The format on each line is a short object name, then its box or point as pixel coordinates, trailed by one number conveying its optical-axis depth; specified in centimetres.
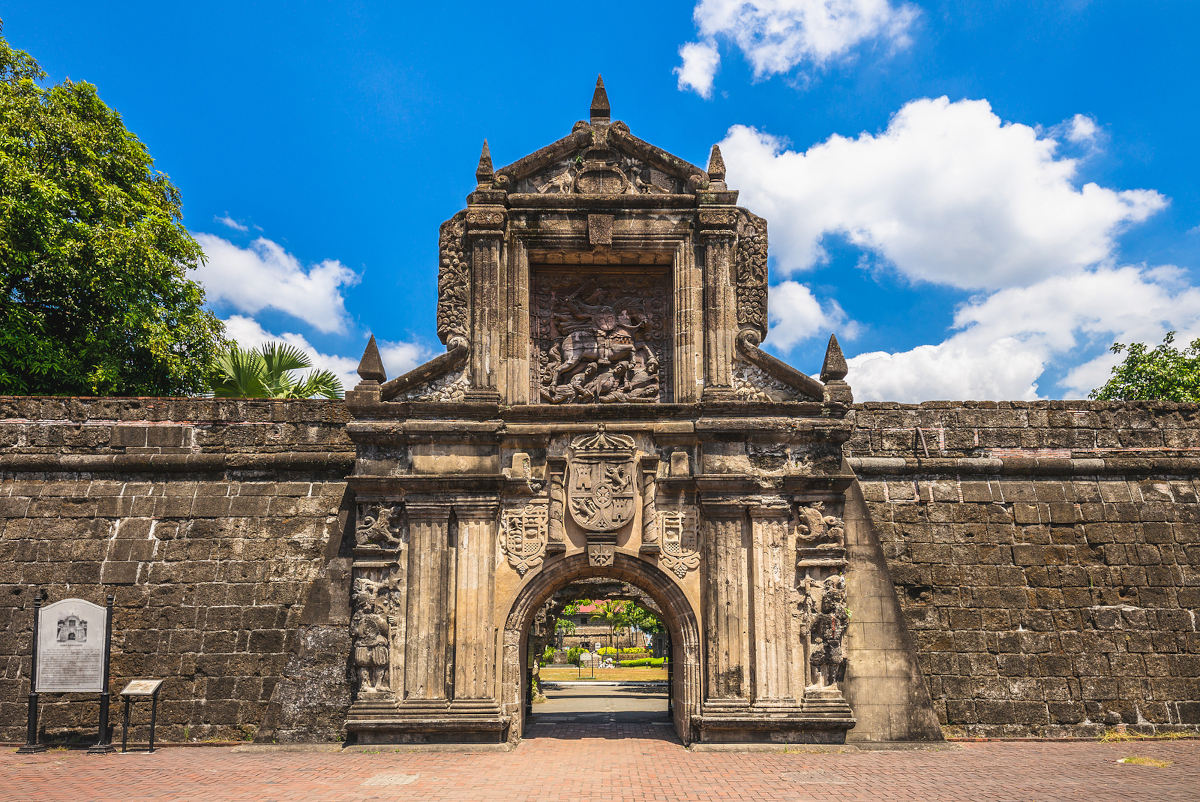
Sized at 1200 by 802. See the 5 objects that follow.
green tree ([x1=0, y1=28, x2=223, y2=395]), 1548
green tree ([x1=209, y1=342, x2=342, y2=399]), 1384
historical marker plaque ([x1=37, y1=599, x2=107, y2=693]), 984
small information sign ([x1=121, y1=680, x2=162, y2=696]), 970
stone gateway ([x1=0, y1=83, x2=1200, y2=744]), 1024
